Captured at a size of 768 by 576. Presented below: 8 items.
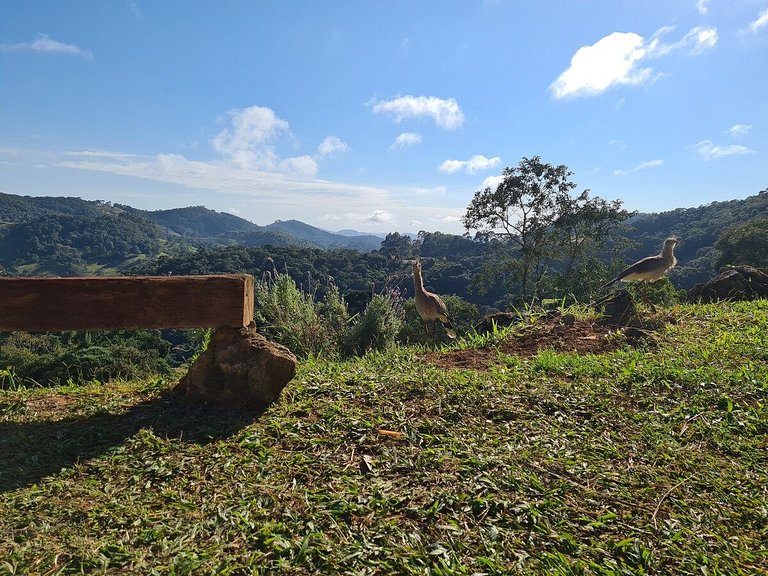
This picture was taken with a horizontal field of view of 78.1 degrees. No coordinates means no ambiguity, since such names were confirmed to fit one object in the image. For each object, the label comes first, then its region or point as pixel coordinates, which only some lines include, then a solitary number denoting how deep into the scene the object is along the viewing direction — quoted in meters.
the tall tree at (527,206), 22.86
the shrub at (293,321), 6.61
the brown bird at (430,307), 7.76
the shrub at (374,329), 7.21
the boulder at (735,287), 8.55
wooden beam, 3.46
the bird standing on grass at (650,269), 7.23
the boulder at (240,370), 3.67
